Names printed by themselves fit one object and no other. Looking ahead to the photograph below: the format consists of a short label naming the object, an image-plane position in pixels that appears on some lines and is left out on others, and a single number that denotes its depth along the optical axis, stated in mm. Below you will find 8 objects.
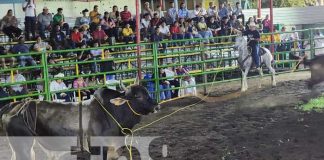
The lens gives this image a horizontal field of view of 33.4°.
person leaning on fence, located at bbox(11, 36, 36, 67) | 13812
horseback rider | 16344
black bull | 7211
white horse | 16406
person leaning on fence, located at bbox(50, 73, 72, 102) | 12242
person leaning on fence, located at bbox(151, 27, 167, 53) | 17406
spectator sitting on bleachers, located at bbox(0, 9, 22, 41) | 15773
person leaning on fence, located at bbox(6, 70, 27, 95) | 11883
